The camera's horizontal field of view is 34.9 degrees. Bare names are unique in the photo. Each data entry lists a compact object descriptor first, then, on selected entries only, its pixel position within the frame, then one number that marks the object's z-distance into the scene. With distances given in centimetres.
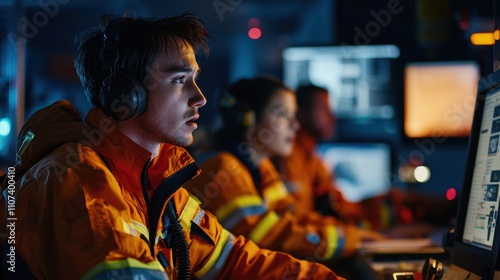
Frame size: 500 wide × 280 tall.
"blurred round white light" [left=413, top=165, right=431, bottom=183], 435
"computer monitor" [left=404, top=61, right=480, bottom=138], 408
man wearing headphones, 126
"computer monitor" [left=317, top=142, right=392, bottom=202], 430
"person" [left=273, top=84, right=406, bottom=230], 416
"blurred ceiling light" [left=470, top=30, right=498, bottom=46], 321
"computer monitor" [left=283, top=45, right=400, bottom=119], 470
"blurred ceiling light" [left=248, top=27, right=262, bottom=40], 559
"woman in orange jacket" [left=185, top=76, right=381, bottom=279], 283
